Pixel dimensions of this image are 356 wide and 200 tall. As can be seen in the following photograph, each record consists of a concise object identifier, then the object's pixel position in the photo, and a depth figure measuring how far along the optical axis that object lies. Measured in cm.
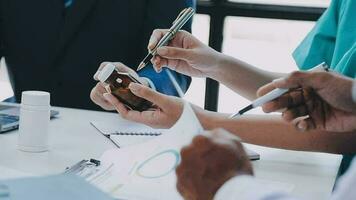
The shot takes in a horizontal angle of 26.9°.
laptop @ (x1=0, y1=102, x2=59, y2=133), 114
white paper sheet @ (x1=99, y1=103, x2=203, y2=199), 88
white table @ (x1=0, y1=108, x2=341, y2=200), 98
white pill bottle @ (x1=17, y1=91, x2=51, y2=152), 104
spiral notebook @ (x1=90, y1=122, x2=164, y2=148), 111
